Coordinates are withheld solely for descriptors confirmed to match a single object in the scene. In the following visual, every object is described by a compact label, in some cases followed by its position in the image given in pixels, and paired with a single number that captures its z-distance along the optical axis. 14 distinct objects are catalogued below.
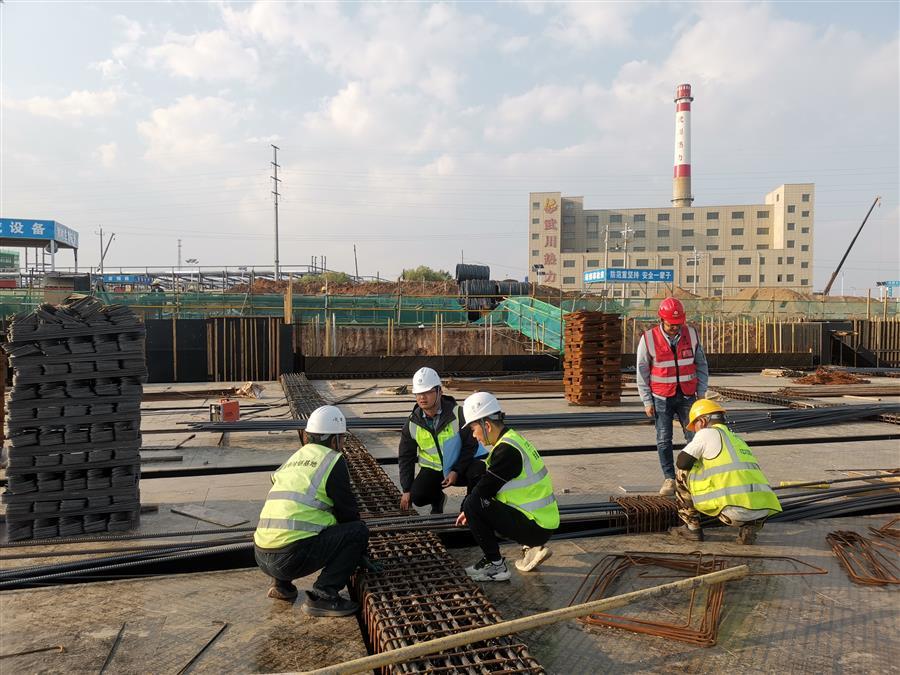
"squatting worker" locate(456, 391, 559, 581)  4.16
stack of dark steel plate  4.88
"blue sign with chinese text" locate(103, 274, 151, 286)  46.63
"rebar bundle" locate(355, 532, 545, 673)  2.95
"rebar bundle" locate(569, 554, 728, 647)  3.44
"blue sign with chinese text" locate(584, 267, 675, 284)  43.50
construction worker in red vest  6.04
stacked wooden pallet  12.65
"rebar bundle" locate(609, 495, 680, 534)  5.17
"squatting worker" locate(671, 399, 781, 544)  4.66
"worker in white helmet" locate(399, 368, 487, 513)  5.09
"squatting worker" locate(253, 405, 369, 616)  3.67
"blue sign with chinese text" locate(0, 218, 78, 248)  29.36
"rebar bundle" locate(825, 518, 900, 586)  4.29
